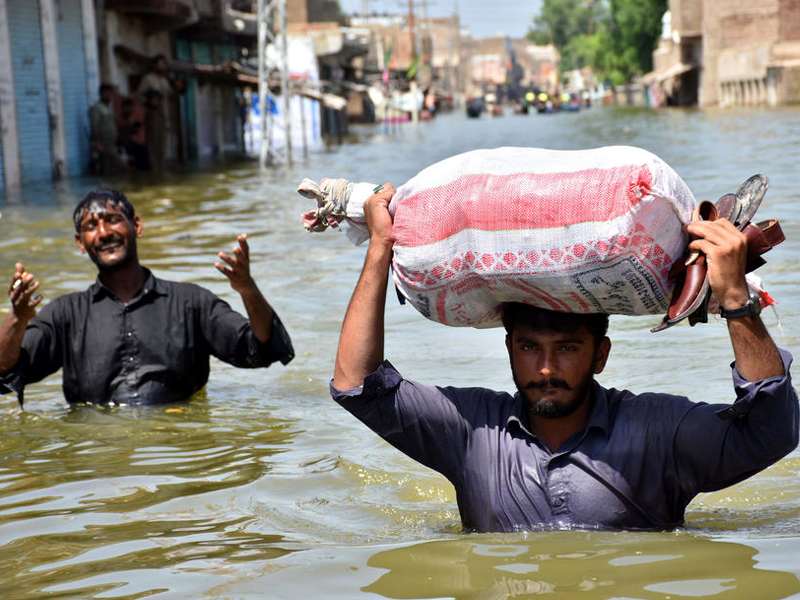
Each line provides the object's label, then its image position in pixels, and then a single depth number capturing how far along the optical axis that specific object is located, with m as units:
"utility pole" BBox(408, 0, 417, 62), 98.56
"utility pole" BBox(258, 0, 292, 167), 23.44
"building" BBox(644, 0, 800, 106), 46.72
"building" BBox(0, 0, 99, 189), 19.56
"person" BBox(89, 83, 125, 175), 23.30
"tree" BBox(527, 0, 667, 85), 78.75
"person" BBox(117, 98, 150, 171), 24.27
